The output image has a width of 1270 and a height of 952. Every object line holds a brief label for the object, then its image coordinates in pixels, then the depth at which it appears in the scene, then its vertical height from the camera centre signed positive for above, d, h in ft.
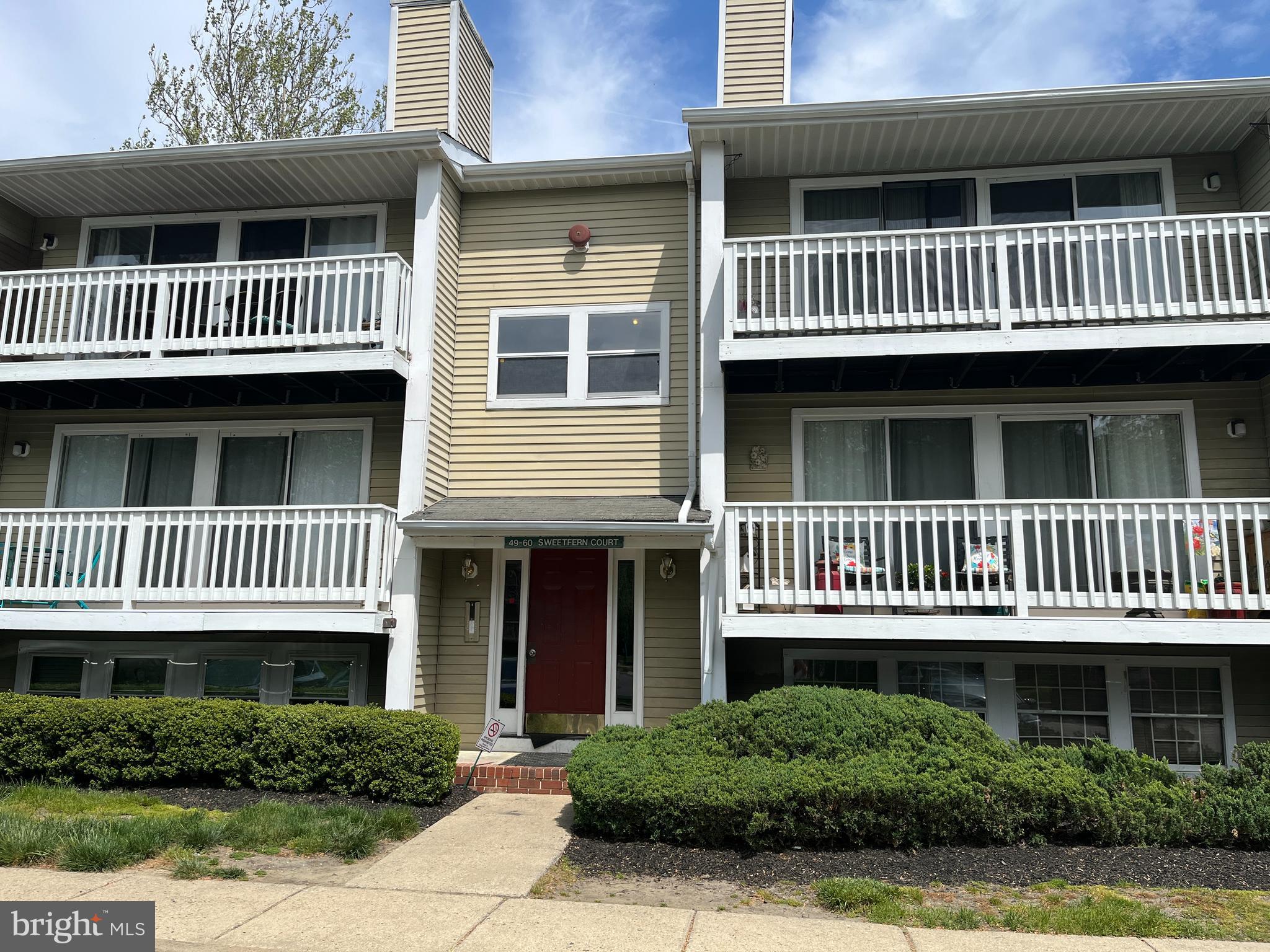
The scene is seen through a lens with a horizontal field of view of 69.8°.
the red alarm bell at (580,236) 38.22 +15.88
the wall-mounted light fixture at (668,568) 35.04 +1.95
